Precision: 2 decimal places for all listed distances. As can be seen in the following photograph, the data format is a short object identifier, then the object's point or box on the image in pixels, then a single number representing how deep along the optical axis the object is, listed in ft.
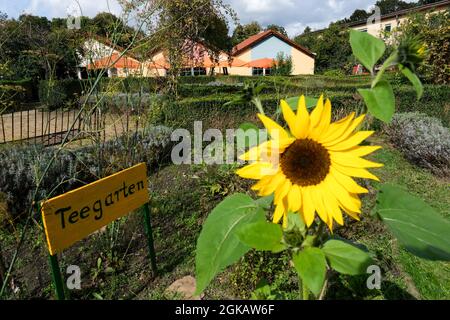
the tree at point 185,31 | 39.04
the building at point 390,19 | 105.19
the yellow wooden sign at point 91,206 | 6.42
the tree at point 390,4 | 227.20
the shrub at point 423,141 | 19.02
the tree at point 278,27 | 196.25
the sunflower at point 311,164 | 2.75
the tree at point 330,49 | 112.37
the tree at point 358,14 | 222.69
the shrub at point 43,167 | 13.71
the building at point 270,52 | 114.11
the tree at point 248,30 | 165.58
